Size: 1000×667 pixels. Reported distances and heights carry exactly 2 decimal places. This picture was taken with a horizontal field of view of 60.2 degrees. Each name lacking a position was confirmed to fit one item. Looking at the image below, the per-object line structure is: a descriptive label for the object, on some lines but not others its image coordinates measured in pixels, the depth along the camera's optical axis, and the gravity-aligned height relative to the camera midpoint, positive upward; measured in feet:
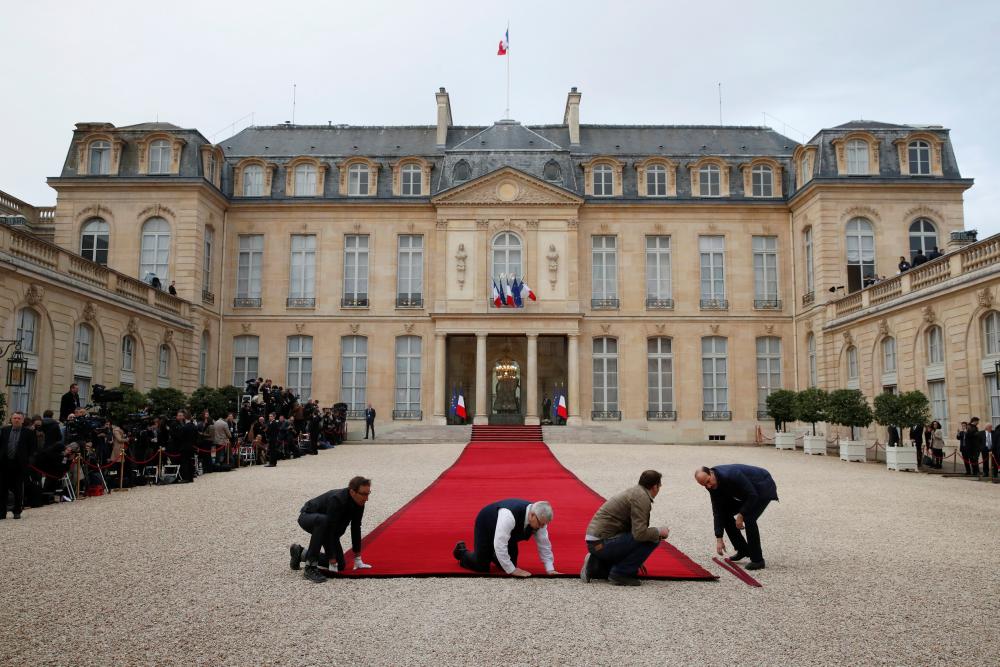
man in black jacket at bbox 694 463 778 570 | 27.17 -2.68
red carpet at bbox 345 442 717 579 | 27.86 -4.66
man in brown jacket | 25.09 -3.54
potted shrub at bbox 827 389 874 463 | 76.23 +0.06
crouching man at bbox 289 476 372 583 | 26.02 -3.27
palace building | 105.19 +20.88
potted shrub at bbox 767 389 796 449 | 95.30 +0.41
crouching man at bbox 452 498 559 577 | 26.22 -3.72
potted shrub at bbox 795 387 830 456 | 86.84 +0.17
